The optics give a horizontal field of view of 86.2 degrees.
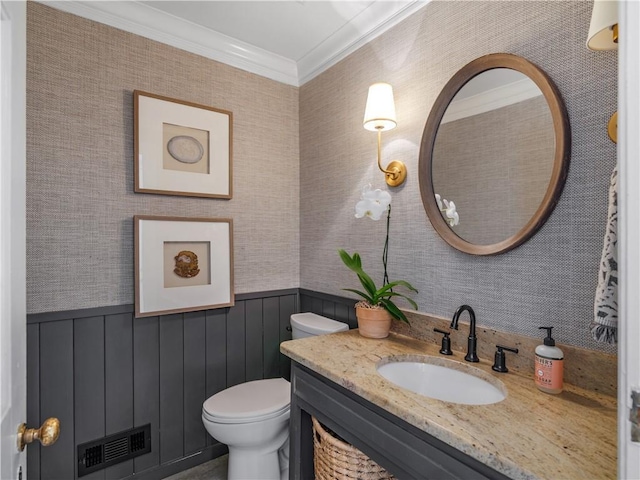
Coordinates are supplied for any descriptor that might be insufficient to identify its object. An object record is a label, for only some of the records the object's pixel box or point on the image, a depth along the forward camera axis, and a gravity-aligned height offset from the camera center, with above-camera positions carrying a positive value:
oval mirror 1.12 +0.30
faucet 1.24 -0.37
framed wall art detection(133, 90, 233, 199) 1.75 +0.49
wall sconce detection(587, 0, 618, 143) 0.77 +0.49
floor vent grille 1.60 -1.03
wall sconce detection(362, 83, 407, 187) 1.53 +0.55
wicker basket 1.15 -0.77
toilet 1.55 -0.86
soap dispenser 0.99 -0.38
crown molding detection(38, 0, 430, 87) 1.62 +1.09
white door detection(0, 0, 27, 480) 0.61 +0.01
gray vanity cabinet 0.81 -0.57
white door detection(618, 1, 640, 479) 0.45 +0.01
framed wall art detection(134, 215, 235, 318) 1.74 -0.14
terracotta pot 1.50 -0.38
